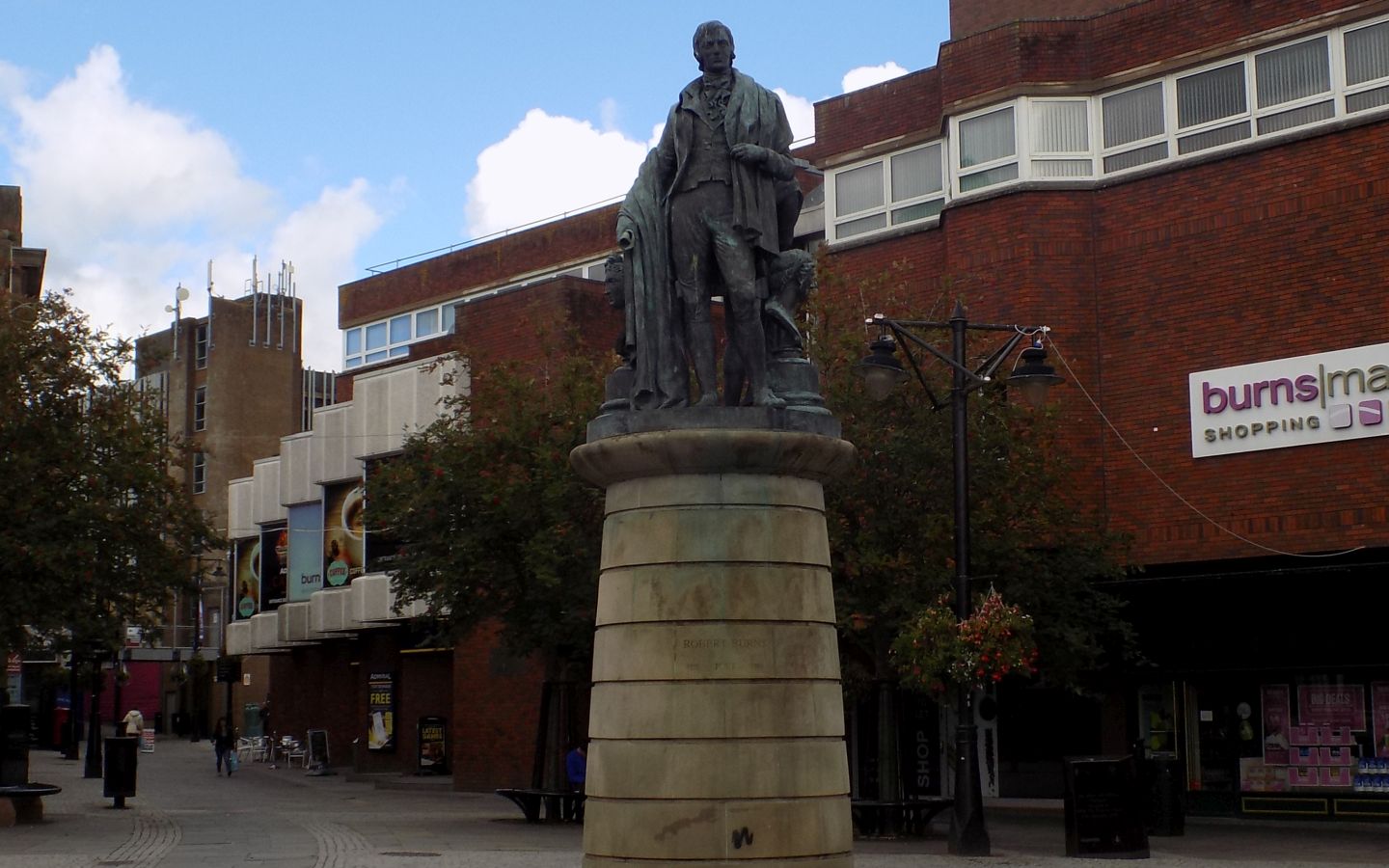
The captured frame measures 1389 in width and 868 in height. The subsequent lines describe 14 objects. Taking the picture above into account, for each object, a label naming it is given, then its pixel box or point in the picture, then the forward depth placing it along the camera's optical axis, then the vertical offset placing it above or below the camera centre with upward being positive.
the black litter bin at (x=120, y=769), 30.95 -1.65
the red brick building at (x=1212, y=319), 27.56 +5.57
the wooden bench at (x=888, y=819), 25.02 -2.20
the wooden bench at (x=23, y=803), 26.06 -1.91
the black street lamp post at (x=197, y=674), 76.43 -0.02
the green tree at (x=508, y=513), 26.72 +2.47
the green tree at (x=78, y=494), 25.92 +2.75
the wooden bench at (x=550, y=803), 27.52 -2.16
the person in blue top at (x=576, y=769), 29.72 -1.68
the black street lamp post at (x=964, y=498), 21.39 +2.06
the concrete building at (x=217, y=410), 83.25 +12.66
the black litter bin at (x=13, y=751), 28.77 -1.23
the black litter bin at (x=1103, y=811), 21.66 -1.81
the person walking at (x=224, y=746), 46.50 -1.89
